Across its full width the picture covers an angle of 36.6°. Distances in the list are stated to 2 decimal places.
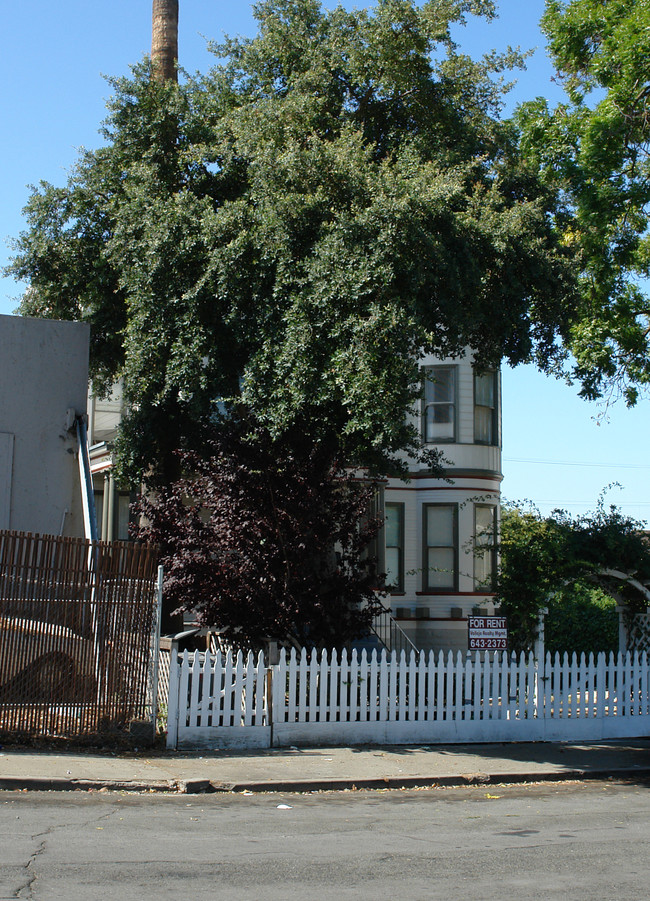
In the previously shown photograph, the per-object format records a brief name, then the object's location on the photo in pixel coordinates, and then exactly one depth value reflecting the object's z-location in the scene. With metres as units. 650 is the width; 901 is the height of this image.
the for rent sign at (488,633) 14.23
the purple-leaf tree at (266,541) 14.28
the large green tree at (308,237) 13.15
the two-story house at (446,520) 23.05
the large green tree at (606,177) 16.33
